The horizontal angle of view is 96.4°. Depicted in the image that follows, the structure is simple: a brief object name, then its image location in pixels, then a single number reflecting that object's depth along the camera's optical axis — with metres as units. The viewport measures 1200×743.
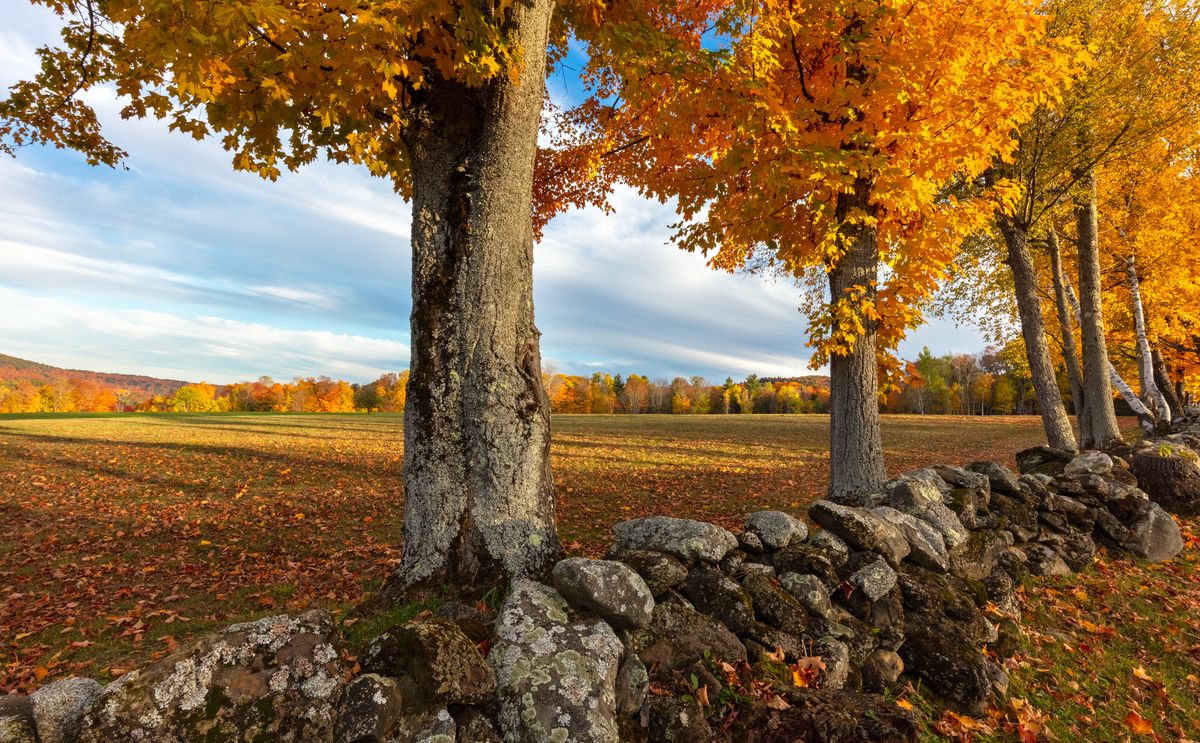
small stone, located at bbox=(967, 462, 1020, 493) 7.79
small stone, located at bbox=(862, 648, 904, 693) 4.61
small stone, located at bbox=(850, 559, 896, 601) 4.90
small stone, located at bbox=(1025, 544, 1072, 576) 7.42
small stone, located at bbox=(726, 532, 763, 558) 4.89
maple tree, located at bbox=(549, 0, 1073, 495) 6.54
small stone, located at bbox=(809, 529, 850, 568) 5.05
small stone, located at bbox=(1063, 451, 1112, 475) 9.10
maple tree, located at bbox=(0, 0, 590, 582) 4.48
